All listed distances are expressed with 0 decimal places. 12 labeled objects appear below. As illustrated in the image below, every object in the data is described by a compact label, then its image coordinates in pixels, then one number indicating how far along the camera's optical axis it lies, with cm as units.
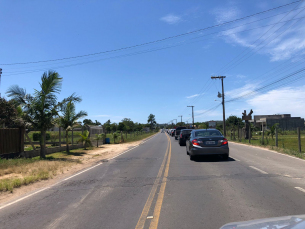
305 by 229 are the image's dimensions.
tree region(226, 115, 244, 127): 6057
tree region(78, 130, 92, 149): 2222
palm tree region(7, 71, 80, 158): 1491
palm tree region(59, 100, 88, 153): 1872
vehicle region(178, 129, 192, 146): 2422
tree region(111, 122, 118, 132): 7006
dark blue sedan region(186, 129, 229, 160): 1210
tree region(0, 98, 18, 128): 1794
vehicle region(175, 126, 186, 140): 3503
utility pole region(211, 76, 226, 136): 3669
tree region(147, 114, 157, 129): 15950
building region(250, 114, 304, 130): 6538
